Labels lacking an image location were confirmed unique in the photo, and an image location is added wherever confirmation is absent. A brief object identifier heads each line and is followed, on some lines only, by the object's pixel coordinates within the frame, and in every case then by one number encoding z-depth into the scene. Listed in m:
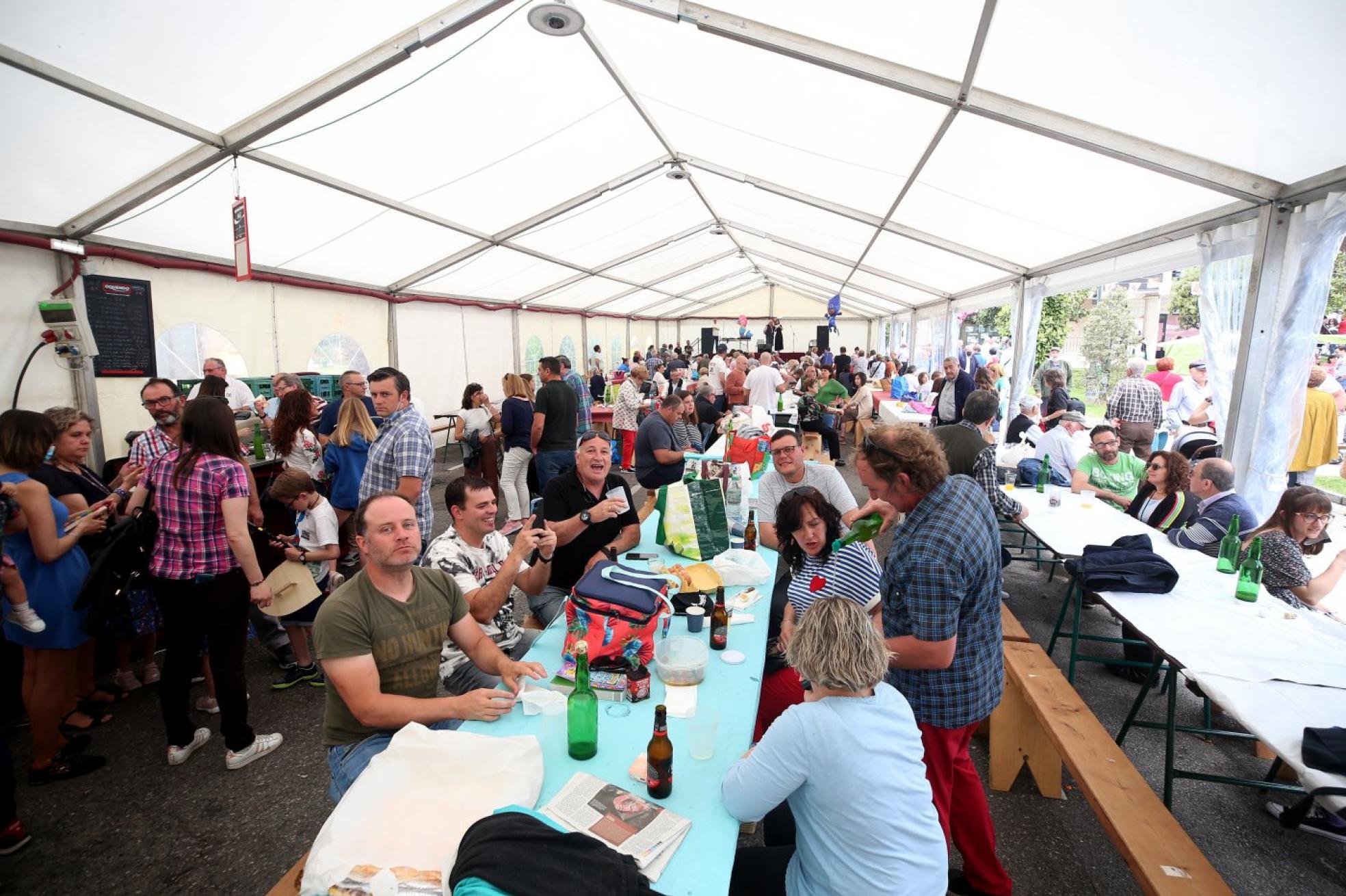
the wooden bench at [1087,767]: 1.84
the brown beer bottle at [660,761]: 1.53
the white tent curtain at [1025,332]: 7.79
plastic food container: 2.07
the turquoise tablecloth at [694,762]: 1.35
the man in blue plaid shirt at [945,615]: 1.85
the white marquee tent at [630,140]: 3.07
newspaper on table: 1.37
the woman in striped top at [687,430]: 5.99
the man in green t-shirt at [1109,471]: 4.79
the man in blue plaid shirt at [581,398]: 7.79
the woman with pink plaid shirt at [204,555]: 2.56
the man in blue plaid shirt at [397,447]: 3.34
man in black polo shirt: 3.04
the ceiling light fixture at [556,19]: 3.85
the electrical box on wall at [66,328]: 4.43
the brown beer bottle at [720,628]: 2.33
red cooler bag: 2.14
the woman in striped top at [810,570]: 2.45
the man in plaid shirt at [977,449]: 4.03
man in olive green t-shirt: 1.82
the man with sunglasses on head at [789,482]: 3.45
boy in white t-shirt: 3.37
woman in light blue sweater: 1.37
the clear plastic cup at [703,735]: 1.71
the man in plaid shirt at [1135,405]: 5.46
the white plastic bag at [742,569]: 2.96
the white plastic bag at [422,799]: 1.30
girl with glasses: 2.94
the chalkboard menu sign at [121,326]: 4.85
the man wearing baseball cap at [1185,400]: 6.80
